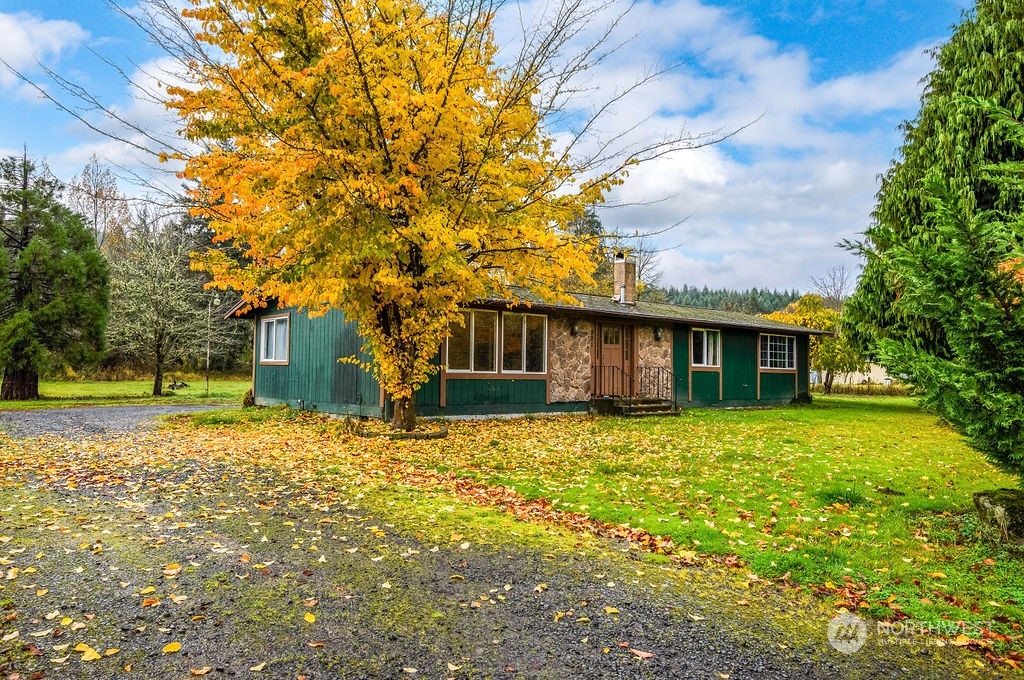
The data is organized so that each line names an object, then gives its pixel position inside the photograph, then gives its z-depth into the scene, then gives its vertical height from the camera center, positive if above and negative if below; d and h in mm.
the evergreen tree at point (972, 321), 3887 +328
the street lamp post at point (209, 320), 22219 +1525
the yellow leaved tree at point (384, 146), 7695 +3151
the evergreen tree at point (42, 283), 16469 +2253
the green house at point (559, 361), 12789 +51
